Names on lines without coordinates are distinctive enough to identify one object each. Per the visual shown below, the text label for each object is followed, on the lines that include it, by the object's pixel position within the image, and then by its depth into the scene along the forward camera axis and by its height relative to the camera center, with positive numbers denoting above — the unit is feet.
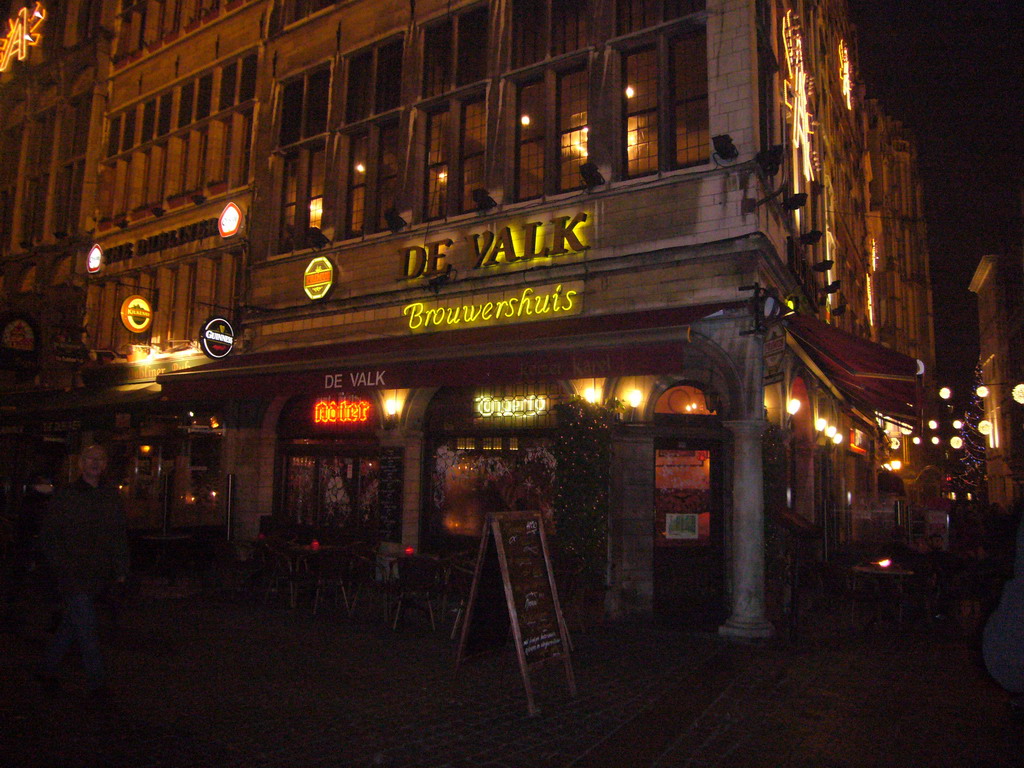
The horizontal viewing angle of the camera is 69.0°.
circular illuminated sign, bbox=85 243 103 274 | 59.82 +17.25
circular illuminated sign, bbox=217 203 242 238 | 48.62 +16.68
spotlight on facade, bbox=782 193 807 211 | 32.74 +12.57
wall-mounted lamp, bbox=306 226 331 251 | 43.09 +13.88
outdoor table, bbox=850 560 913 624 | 29.99 -3.94
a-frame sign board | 18.67 -3.03
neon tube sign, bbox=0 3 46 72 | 72.49 +43.28
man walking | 17.75 -1.99
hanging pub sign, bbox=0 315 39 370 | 59.26 +10.42
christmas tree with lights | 138.92 +6.97
